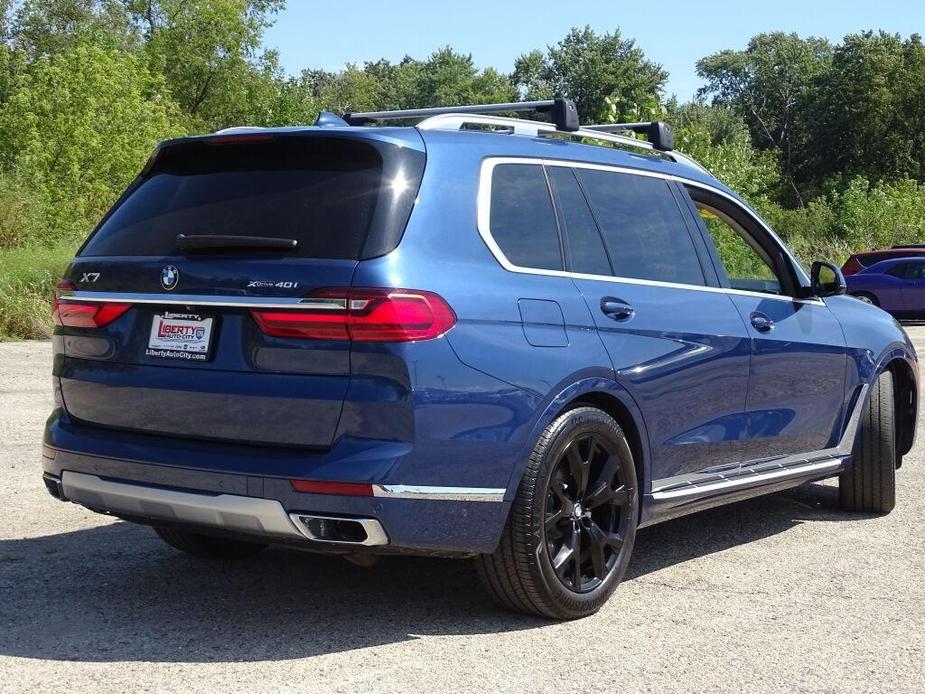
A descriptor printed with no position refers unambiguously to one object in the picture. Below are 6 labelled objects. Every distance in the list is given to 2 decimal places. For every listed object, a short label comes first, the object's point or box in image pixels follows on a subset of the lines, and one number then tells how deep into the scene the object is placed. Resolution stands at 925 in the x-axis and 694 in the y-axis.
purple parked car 27.59
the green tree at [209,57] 63.44
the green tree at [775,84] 98.94
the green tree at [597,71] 101.38
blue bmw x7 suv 4.27
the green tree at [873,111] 82.25
